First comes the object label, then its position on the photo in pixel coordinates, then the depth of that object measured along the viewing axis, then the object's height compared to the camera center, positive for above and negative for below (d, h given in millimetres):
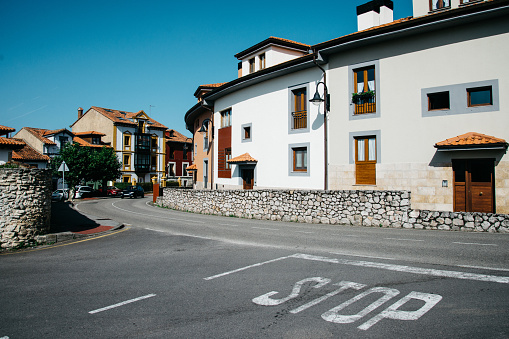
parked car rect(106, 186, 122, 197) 49625 -1993
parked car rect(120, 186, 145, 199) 45312 -1885
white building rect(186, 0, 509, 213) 14227 +3288
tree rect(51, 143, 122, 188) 45156 +2008
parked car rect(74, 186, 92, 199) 44219 -1768
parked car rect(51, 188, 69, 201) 40844 -2108
